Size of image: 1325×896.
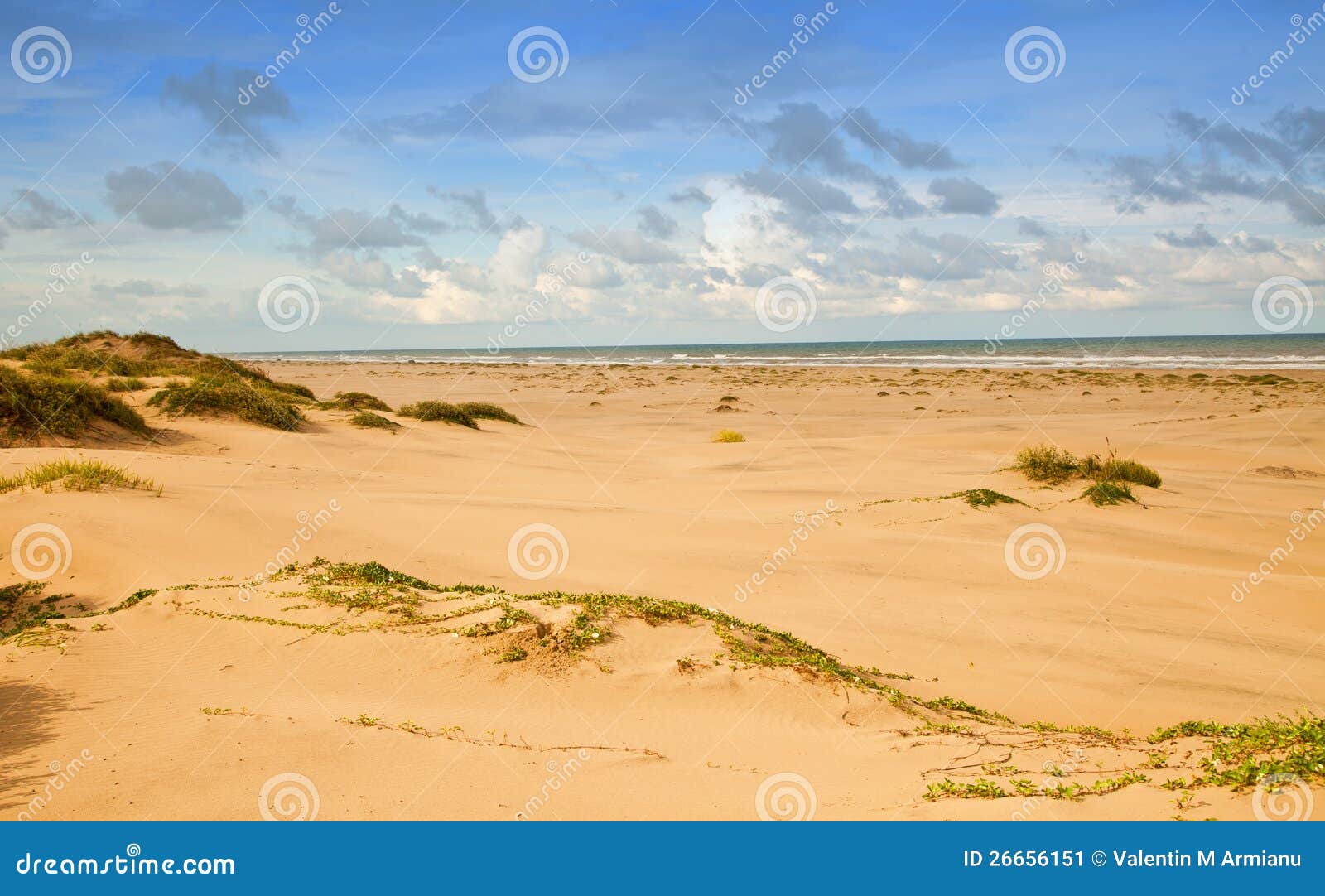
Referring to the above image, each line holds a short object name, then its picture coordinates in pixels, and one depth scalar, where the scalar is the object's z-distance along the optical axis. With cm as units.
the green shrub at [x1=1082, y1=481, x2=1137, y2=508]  1283
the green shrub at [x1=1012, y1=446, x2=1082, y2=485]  1409
